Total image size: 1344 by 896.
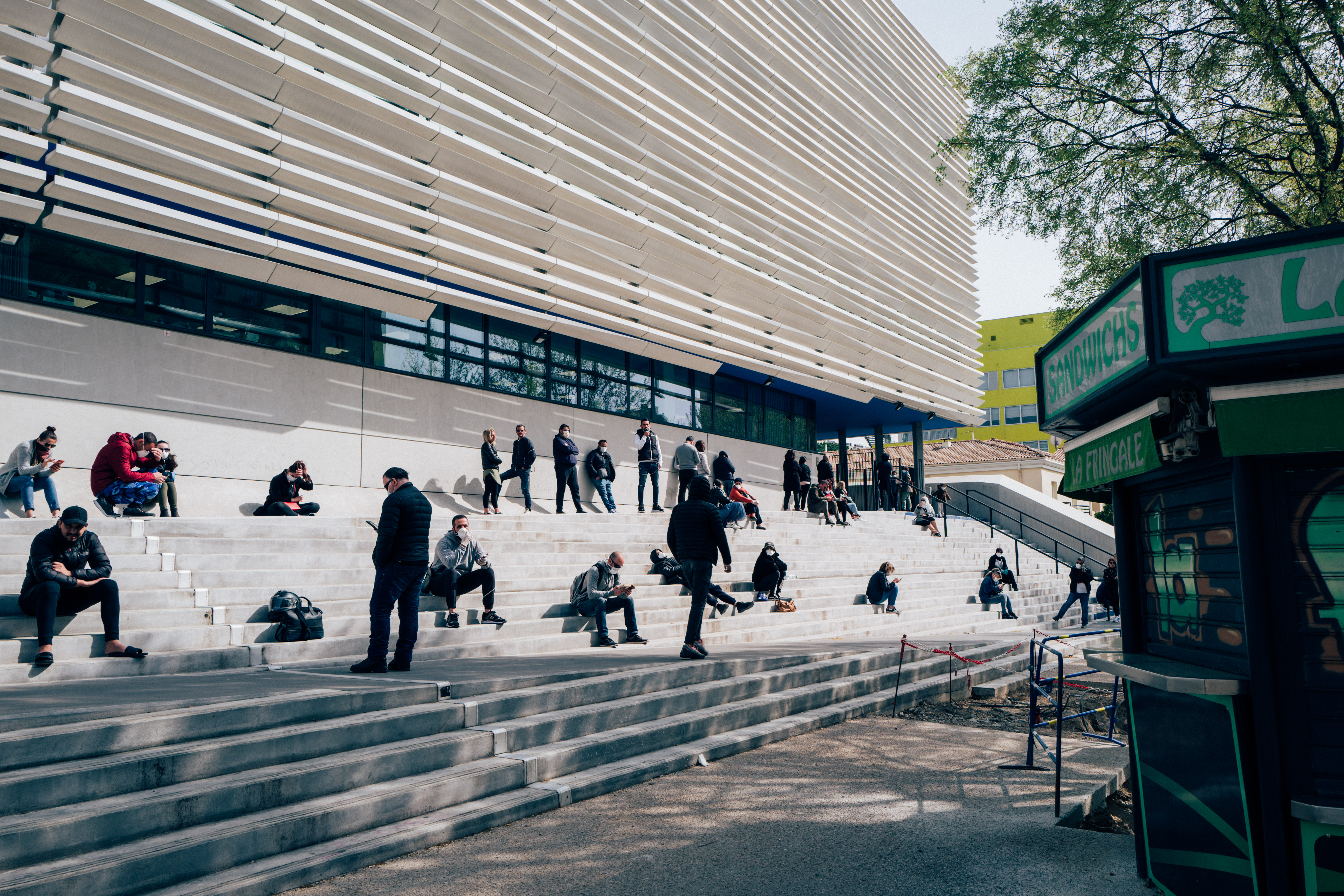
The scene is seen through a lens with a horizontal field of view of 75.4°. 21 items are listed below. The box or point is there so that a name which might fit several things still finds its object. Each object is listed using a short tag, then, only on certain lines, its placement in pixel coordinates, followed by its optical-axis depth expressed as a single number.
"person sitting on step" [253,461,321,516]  10.91
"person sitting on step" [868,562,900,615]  14.35
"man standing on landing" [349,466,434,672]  6.39
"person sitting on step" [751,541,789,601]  12.41
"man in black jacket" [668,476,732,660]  7.94
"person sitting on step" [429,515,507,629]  8.66
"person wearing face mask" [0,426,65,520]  9.03
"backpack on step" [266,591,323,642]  7.41
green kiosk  2.97
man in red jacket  9.11
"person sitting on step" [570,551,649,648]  9.31
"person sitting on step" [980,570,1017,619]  17.31
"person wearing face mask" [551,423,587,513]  14.88
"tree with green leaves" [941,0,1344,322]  11.25
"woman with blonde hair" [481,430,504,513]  14.29
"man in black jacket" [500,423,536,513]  14.57
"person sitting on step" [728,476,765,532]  16.33
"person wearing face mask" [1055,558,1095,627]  18.02
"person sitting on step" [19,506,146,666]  6.20
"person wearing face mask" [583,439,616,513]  15.88
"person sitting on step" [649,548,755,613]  11.32
